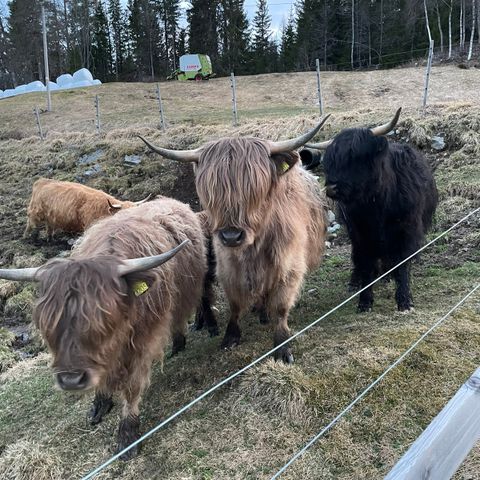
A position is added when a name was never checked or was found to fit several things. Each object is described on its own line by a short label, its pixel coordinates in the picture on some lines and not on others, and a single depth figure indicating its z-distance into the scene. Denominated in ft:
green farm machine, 115.44
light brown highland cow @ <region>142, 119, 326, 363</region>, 10.59
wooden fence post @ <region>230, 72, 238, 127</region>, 44.97
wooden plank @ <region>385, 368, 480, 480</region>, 4.47
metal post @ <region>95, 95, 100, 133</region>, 61.95
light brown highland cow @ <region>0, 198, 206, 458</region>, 8.04
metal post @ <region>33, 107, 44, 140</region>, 64.48
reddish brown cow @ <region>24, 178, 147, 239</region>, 30.42
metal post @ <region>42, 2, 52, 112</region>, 84.56
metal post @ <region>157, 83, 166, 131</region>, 53.22
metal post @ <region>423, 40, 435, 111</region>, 36.63
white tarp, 122.72
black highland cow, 13.39
